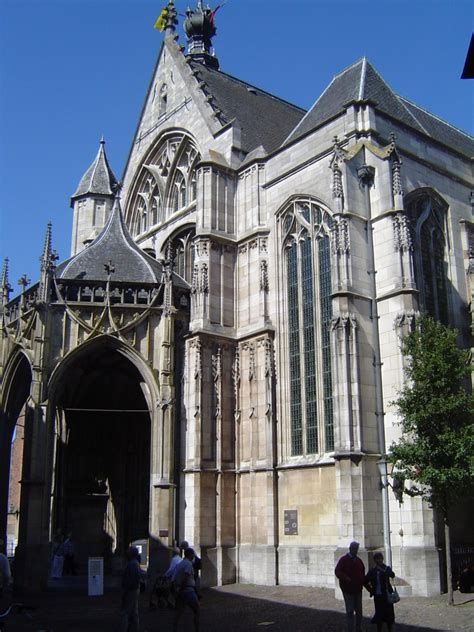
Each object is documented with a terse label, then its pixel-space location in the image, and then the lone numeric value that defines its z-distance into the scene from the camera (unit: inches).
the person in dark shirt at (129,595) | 476.1
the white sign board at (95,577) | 806.5
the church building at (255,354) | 813.9
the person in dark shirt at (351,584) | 469.7
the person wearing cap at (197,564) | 678.6
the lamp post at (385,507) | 741.9
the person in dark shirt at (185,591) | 499.8
